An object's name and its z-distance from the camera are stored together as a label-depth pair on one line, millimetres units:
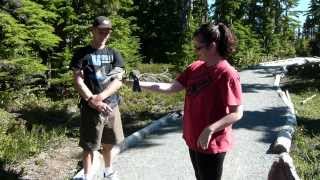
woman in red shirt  2768
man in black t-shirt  4029
